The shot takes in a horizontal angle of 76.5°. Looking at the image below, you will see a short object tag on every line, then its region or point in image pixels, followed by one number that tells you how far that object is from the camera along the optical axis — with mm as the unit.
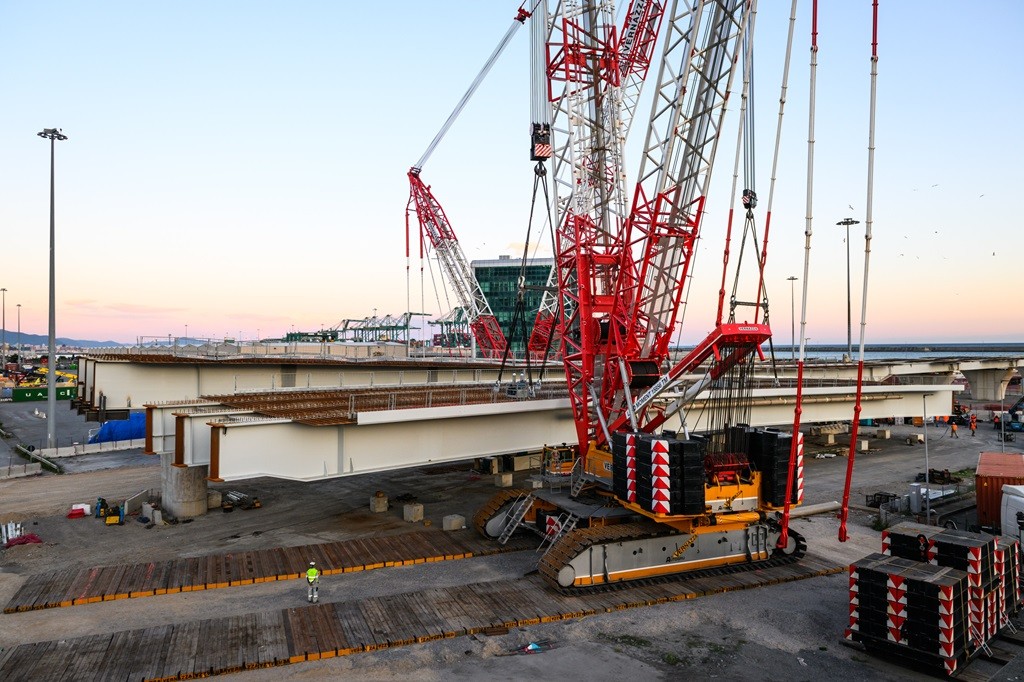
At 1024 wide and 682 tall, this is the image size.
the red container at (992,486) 25531
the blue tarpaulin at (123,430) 51000
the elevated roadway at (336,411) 22125
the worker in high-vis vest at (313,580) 18484
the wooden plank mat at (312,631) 14680
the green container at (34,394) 87188
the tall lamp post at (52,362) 45719
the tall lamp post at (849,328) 74750
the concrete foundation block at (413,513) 27625
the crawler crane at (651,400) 20031
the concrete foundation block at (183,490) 28000
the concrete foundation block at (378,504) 29375
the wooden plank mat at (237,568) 18906
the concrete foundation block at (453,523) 25938
